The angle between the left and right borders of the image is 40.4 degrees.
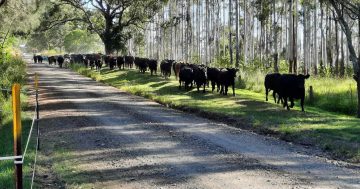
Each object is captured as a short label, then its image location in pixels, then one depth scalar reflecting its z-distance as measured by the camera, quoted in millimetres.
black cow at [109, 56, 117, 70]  48847
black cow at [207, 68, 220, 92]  26562
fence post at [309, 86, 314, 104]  24105
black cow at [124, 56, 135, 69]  50250
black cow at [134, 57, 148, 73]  41678
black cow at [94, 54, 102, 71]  50894
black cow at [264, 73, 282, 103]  21791
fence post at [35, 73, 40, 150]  12097
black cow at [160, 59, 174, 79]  36869
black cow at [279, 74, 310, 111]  20219
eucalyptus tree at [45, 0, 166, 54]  54906
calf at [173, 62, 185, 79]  34609
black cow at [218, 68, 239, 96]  25391
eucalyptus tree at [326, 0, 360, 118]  20059
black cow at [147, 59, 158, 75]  39312
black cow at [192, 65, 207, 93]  27000
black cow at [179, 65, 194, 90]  27677
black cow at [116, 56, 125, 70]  48562
